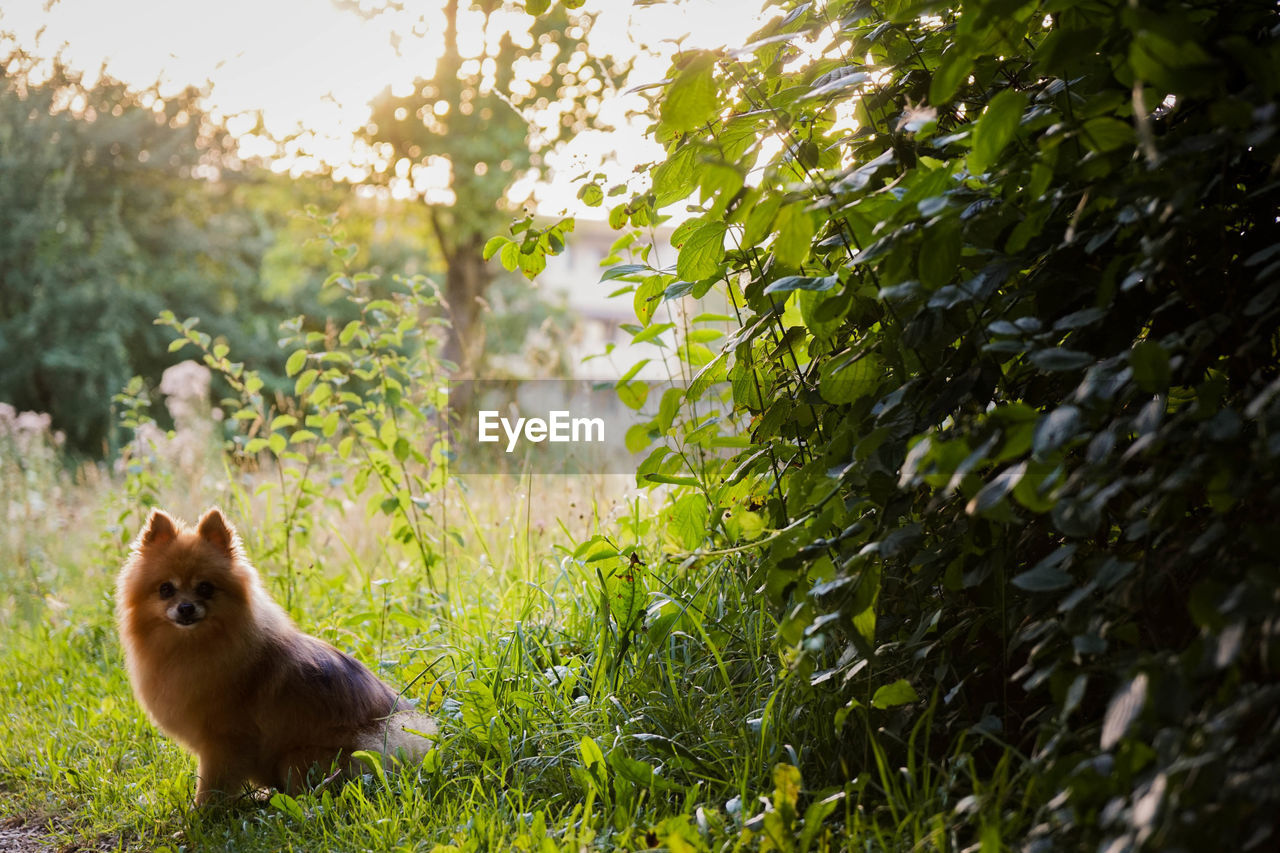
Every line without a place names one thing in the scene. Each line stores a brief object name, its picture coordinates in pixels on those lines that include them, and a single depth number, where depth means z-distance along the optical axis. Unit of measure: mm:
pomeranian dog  2863
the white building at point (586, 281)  19191
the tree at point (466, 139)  10656
